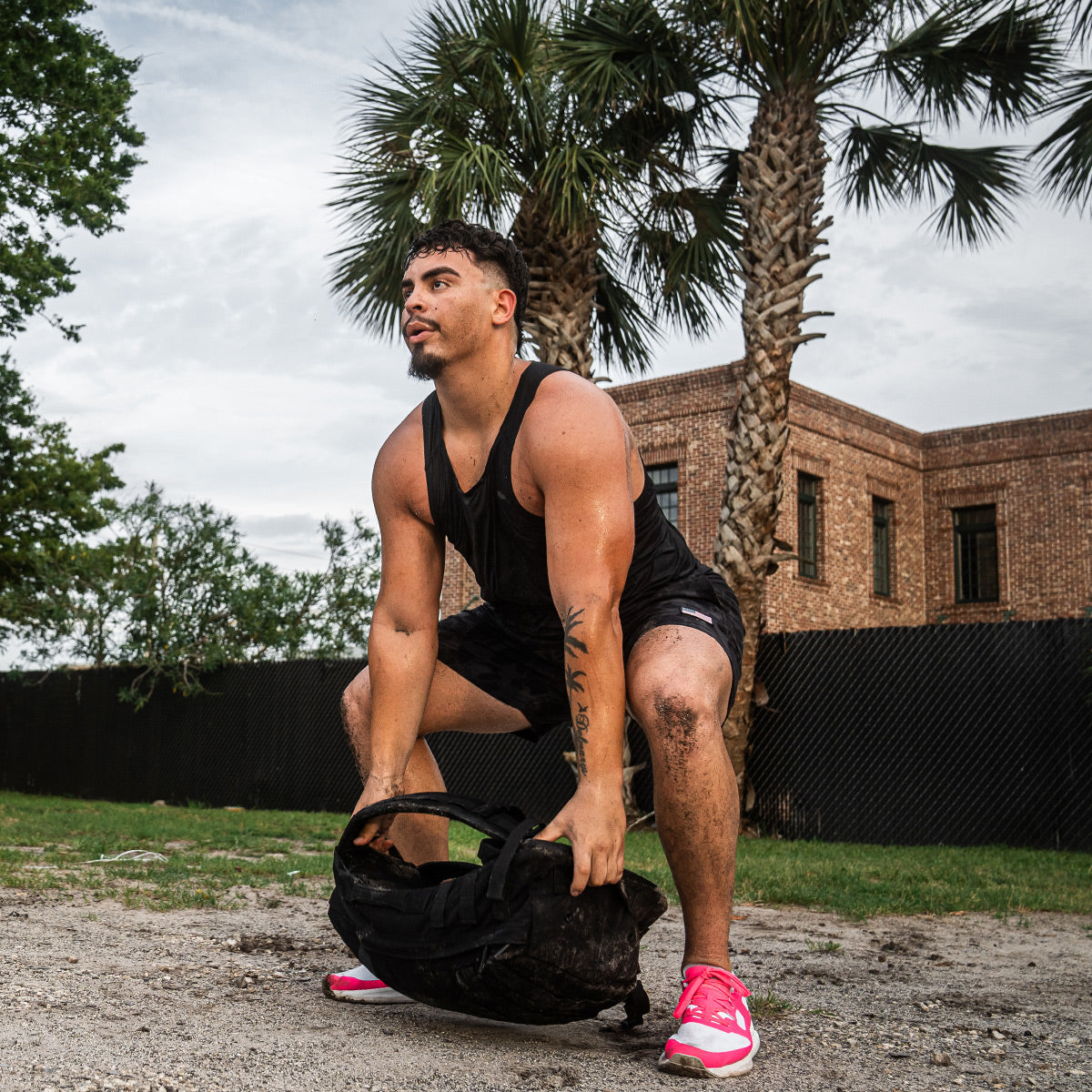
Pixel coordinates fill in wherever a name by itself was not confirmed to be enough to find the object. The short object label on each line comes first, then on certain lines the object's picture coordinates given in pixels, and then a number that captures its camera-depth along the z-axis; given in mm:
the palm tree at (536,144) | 9562
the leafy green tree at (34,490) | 17344
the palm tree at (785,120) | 9172
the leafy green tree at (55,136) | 13484
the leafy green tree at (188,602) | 14547
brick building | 18094
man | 2391
